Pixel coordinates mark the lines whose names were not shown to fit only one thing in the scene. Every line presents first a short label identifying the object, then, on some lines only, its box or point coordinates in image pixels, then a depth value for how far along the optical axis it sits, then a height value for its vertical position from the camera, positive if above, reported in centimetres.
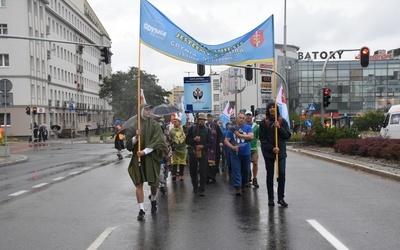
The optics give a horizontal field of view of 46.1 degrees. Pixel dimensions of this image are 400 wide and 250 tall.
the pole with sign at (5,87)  2080 +154
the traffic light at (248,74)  2242 +222
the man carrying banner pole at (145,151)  761 -50
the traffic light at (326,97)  2434 +118
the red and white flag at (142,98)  871 +44
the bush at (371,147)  1546 -103
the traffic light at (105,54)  2181 +313
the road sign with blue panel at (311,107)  3339 +92
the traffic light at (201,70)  1796 +194
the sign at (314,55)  7818 +1092
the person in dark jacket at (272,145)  858 -47
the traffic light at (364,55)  2225 +306
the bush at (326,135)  2356 -79
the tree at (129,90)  6788 +454
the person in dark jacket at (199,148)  1022 -60
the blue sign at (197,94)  1741 +99
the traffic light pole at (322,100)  2447 +103
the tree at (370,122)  5000 -26
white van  2433 -20
